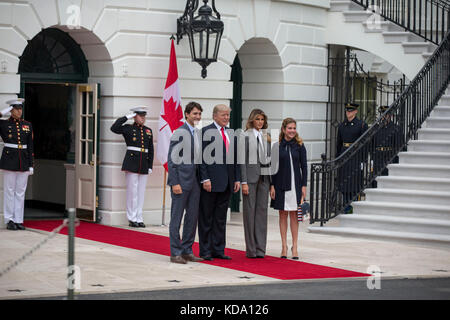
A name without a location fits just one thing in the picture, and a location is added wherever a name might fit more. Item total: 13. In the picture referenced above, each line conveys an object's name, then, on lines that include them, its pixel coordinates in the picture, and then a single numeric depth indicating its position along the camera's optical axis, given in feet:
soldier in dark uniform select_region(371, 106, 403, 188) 49.47
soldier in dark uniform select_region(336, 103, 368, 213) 52.70
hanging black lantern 48.21
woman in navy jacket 38.50
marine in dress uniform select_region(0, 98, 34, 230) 45.57
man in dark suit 36.73
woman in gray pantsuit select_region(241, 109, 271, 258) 38.24
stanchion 25.09
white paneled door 49.37
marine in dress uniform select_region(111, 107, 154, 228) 48.14
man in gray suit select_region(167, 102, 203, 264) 36.06
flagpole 49.90
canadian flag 48.62
